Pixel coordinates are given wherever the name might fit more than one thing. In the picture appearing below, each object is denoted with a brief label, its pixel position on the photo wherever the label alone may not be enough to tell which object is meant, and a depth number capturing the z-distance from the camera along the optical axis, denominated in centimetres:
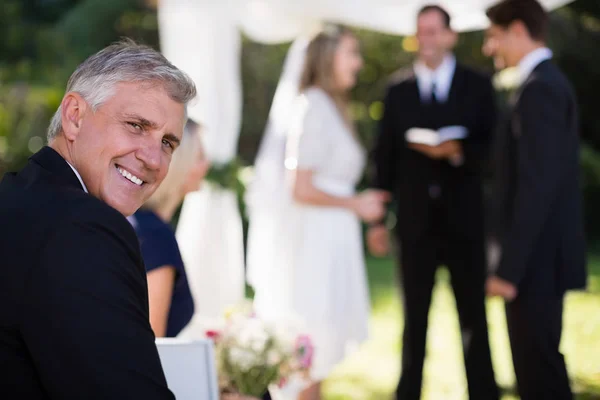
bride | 471
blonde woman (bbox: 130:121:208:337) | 280
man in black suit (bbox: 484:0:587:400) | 378
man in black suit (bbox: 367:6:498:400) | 476
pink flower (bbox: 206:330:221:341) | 291
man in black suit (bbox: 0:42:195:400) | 136
